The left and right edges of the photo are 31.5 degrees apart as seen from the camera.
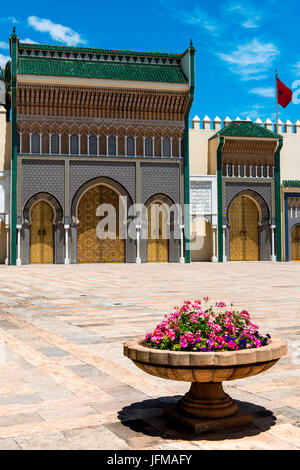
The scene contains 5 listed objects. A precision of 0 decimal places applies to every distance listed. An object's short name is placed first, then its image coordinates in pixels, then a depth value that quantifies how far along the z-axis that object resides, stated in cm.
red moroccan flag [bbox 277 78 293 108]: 2921
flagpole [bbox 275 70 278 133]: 2952
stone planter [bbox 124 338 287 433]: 320
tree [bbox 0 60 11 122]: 3272
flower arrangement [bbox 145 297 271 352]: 334
